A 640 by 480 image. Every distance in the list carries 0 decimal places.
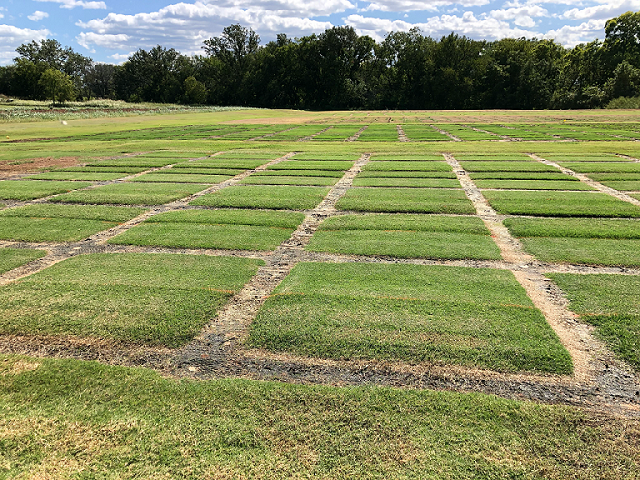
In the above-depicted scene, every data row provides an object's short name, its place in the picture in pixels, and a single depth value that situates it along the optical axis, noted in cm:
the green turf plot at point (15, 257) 806
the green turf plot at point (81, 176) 1788
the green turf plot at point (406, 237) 867
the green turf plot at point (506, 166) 1853
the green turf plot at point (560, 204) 1146
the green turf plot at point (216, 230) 938
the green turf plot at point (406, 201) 1230
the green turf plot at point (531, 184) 1491
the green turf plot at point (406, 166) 1917
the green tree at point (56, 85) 7450
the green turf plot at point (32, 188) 1427
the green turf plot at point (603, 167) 1784
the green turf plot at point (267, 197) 1286
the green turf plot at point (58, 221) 995
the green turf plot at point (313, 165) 1986
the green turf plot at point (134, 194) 1361
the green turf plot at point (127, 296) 571
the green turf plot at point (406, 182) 1571
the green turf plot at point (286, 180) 1629
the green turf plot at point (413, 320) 508
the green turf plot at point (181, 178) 1711
